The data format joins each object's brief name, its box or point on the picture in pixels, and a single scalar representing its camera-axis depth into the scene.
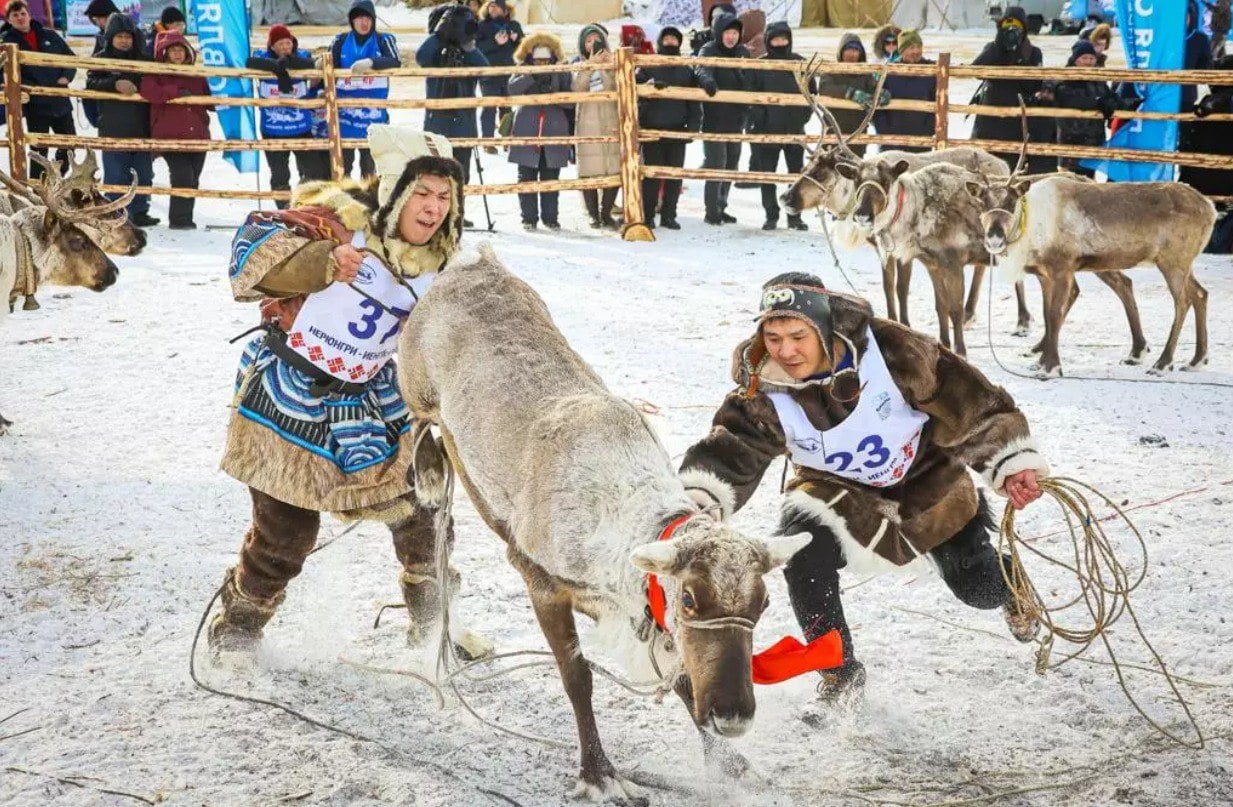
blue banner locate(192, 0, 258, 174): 10.88
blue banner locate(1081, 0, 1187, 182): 9.95
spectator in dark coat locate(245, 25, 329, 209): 10.66
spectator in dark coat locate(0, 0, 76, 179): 10.27
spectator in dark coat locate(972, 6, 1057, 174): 10.23
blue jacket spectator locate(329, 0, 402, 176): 10.77
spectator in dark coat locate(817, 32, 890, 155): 10.74
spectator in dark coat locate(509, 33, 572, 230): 10.99
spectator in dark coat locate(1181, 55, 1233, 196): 9.64
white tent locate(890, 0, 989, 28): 21.58
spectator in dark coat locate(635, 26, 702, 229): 10.77
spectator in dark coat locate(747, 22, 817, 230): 10.92
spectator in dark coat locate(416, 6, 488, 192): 10.84
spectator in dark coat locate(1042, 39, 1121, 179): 9.85
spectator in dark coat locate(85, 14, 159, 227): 10.32
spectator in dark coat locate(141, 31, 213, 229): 10.40
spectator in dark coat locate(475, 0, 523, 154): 11.69
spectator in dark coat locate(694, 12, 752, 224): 10.77
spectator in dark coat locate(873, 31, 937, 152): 10.62
